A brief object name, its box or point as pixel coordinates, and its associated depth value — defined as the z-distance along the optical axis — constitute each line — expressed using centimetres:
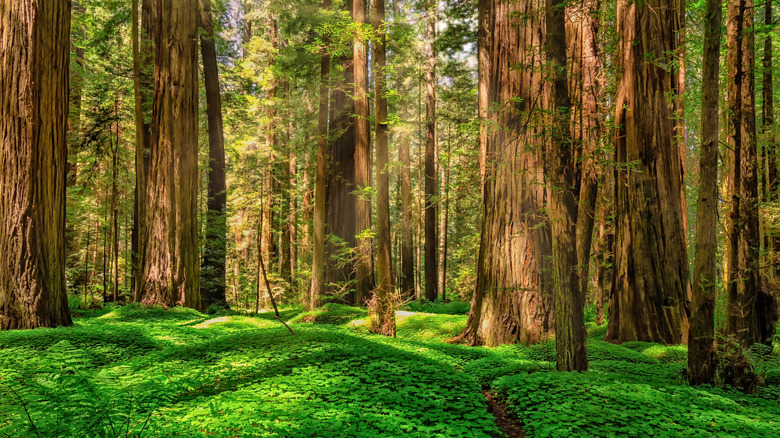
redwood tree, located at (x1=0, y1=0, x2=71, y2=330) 570
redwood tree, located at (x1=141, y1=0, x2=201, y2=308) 966
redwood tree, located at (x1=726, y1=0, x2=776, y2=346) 514
